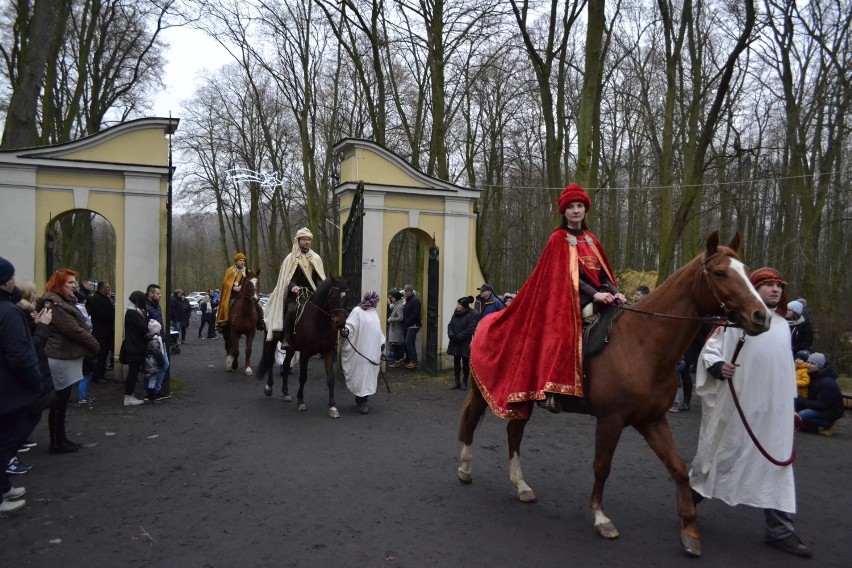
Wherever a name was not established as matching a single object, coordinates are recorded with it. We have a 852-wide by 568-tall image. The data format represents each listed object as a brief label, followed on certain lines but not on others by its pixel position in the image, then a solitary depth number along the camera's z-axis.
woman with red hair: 6.75
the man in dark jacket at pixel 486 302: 11.90
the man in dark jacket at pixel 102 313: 11.07
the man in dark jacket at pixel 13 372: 4.75
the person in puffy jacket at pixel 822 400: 8.23
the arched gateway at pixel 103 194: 10.88
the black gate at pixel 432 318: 13.58
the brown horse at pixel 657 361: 4.21
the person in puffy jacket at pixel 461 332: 11.70
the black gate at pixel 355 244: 11.24
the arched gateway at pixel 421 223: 13.00
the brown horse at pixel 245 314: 13.13
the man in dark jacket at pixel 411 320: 14.03
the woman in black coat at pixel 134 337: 9.46
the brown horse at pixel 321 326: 9.30
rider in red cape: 4.75
